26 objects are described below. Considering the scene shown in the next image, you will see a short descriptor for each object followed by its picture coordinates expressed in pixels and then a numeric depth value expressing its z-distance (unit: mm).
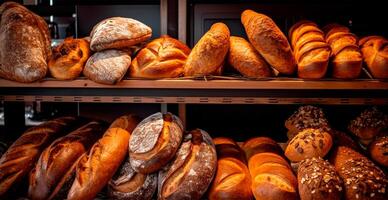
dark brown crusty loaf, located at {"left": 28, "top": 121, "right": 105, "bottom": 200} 1543
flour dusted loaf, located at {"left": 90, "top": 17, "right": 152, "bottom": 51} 1564
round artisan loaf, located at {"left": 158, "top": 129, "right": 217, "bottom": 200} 1470
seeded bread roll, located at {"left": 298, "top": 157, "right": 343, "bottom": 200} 1320
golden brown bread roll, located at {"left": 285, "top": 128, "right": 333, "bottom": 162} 1505
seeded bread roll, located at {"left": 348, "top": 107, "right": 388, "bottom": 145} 1674
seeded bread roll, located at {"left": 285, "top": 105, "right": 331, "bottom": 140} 1670
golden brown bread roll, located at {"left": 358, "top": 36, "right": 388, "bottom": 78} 1490
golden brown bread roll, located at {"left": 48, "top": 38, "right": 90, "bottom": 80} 1571
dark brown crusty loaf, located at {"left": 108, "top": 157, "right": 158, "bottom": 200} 1556
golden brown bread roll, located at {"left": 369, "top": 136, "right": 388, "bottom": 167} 1521
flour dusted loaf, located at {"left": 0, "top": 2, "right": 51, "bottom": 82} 1554
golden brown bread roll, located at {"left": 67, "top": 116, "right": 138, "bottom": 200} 1491
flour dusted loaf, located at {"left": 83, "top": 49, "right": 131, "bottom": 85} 1515
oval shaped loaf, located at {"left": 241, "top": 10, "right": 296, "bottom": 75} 1516
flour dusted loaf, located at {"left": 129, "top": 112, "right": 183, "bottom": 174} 1500
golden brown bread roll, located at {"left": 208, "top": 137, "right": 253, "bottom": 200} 1450
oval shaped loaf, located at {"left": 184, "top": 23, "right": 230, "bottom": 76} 1539
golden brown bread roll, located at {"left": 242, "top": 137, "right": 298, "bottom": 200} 1386
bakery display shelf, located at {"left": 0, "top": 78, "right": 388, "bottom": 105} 1496
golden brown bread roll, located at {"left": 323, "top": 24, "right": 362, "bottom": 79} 1495
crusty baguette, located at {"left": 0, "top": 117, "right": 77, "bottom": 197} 1569
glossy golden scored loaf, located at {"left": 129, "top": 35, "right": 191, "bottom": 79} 1574
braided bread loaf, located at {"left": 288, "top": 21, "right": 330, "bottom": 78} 1494
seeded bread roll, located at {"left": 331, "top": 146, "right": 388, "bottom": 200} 1322
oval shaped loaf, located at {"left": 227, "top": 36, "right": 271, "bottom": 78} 1578
